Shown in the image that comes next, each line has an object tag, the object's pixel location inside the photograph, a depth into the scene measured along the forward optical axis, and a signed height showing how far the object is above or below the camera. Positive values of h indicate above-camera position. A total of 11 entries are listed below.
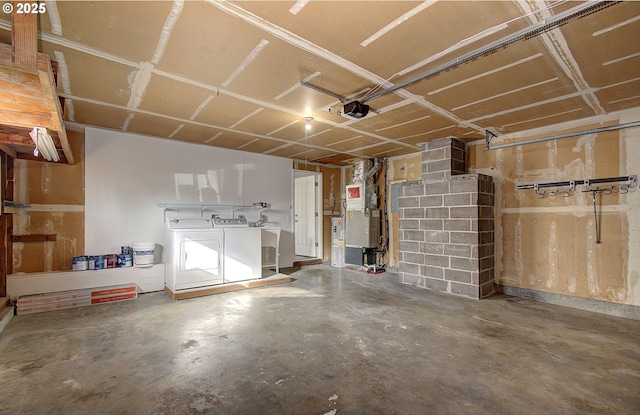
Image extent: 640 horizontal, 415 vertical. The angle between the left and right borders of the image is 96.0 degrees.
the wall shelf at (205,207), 4.87 +0.05
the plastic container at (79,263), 3.94 -0.73
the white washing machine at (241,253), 4.60 -0.70
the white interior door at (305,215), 7.23 -0.14
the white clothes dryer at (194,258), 4.17 -0.72
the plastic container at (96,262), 4.05 -0.74
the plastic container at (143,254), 4.29 -0.66
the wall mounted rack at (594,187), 3.46 +0.28
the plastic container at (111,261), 4.15 -0.73
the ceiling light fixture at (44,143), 2.80 +0.72
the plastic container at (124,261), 4.25 -0.75
